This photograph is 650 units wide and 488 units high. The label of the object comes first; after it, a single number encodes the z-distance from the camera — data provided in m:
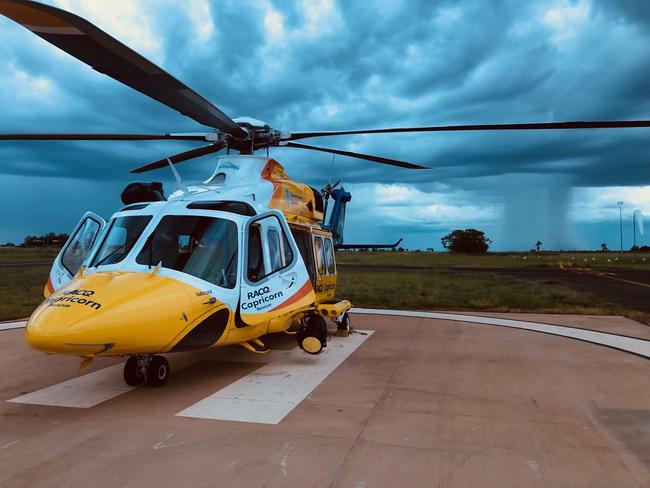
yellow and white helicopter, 4.79
